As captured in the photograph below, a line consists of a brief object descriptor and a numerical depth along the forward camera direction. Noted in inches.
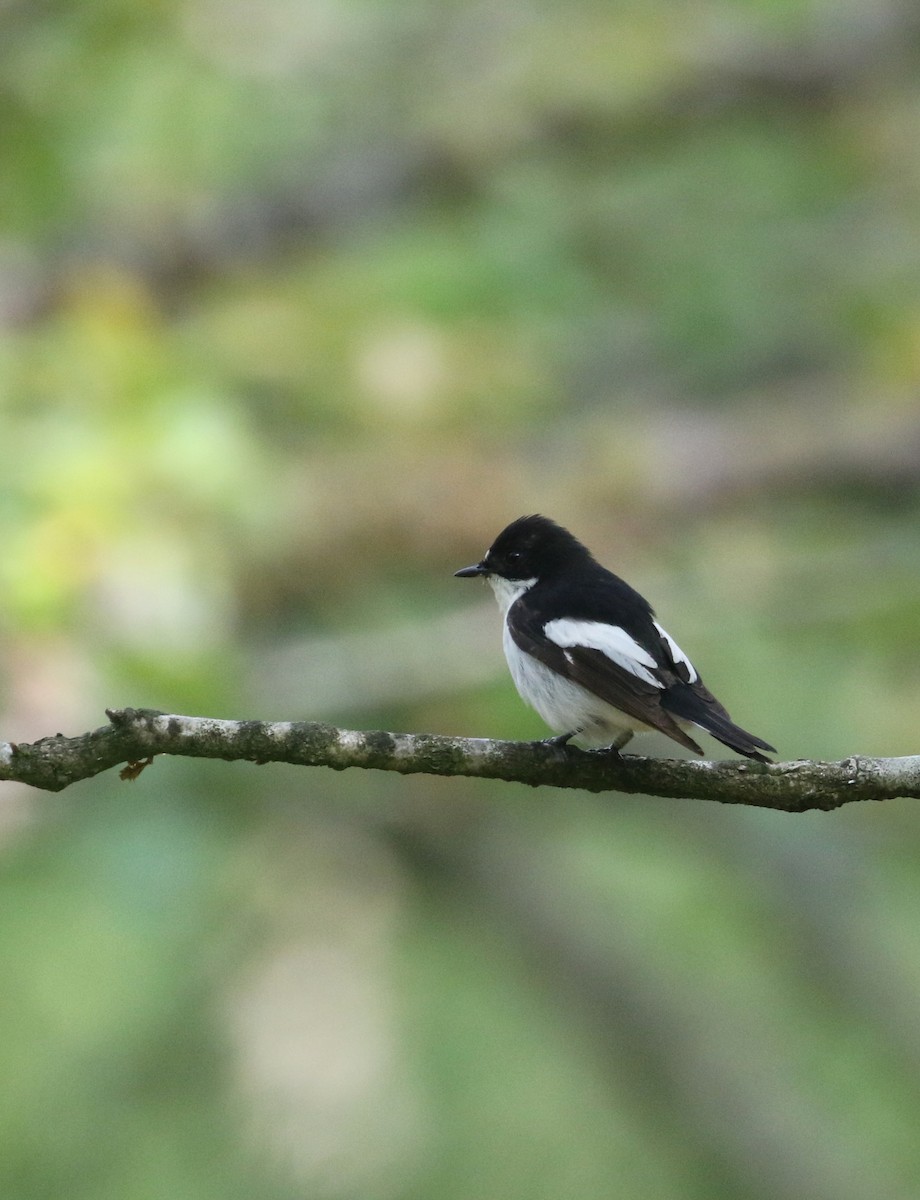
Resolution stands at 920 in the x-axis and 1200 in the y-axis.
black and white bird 256.1
